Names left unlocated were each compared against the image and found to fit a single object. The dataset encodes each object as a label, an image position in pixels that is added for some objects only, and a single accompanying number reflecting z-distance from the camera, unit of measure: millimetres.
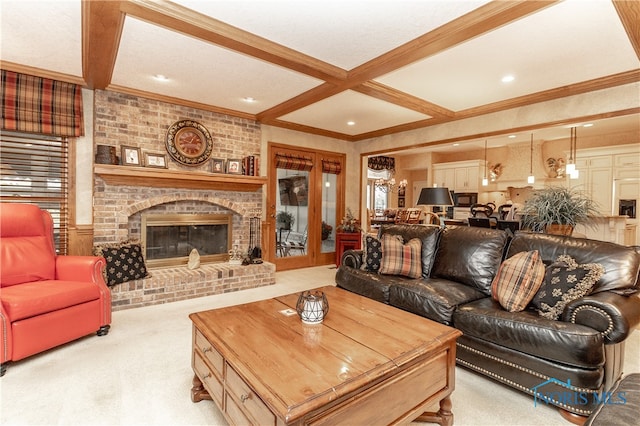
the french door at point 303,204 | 5445
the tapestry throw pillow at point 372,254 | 3389
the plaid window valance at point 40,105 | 3201
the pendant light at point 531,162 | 7237
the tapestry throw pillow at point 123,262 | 3465
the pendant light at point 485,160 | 7675
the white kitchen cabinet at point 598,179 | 6109
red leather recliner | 2234
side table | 5781
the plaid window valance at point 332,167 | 6054
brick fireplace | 3730
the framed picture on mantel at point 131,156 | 3838
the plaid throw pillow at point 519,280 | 2242
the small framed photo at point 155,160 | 4012
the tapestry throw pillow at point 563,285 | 2051
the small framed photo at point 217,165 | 4584
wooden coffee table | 1211
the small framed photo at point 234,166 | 4679
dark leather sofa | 1779
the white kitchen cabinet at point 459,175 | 8016
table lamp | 5352
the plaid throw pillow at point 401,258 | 3131
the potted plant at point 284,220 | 5520
